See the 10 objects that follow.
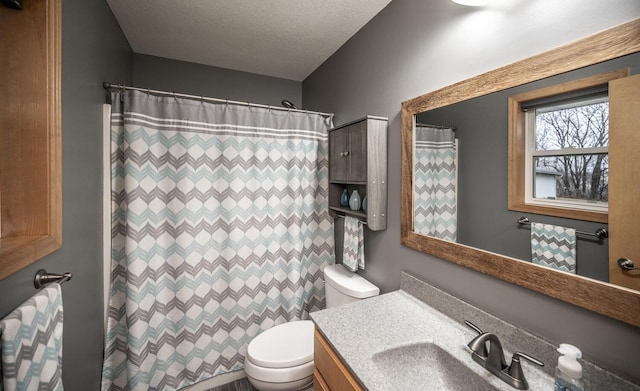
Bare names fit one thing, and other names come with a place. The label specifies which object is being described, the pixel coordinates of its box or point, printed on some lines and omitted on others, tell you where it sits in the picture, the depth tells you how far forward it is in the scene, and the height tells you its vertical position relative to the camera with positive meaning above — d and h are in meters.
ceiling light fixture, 0.98 +0.73
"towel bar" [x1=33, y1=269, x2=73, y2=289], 0.86 -0.28
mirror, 0.70 +0.05
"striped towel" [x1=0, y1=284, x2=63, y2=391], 0.65 -0.41
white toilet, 1.35 -0.87
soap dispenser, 0.65 -0.45
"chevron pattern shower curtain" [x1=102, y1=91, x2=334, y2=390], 1.56 -0.26
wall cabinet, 1.49 +0.19
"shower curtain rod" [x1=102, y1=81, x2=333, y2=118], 1.50 +0.63
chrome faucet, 0.76 -0.52
